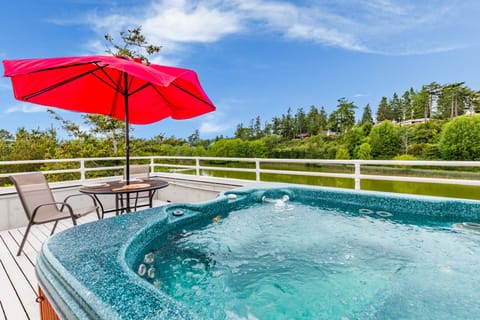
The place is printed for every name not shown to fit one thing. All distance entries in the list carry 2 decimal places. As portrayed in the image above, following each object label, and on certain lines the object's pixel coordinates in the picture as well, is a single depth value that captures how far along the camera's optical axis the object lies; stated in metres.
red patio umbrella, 2.43
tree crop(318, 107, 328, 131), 54.91
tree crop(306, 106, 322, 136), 55.06
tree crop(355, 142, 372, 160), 41.53
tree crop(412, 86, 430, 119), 52.59
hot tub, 1.35
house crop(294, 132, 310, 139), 55.02
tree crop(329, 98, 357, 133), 55.56
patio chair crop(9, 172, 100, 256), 3.07
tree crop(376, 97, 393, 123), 56.69
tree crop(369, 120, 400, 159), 41.84
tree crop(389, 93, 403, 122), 55.78
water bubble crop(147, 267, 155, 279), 1.87
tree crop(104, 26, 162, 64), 11.78
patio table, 3.02
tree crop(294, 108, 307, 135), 56.00
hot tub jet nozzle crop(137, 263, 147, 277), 1.85
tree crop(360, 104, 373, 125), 57.34
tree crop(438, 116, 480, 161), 35.59
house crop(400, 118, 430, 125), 50.39
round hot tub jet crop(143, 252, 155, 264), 2.02
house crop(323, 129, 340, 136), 54.25
